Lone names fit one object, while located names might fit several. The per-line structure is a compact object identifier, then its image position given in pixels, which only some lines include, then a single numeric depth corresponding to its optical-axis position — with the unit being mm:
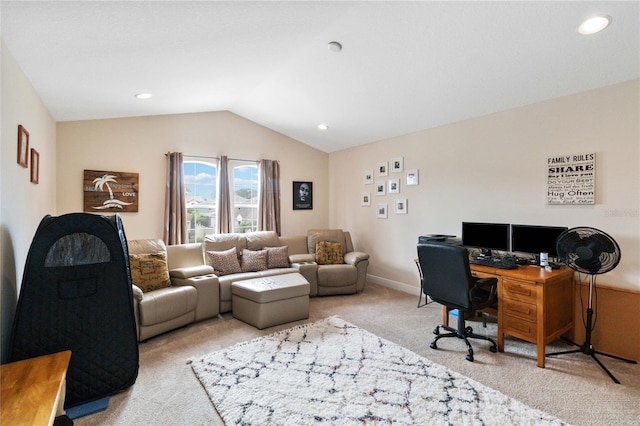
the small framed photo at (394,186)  4936
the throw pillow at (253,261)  4461
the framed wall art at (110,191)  4023
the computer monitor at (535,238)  3059
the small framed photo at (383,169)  5117
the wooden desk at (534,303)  2641
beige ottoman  3424
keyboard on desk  3018
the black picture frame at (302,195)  5949
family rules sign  2971
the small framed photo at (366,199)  5466
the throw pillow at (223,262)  4223
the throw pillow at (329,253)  4992
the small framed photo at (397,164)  4863
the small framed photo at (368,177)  5389
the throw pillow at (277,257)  4672
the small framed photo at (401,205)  4834
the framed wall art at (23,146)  2143
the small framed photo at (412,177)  4656
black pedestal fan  2525
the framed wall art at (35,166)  2600
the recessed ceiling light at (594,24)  2174
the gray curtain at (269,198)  5477
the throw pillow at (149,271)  3363
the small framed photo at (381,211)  5166
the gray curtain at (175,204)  4535
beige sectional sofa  3219
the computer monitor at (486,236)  3473
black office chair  2732
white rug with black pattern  1970
